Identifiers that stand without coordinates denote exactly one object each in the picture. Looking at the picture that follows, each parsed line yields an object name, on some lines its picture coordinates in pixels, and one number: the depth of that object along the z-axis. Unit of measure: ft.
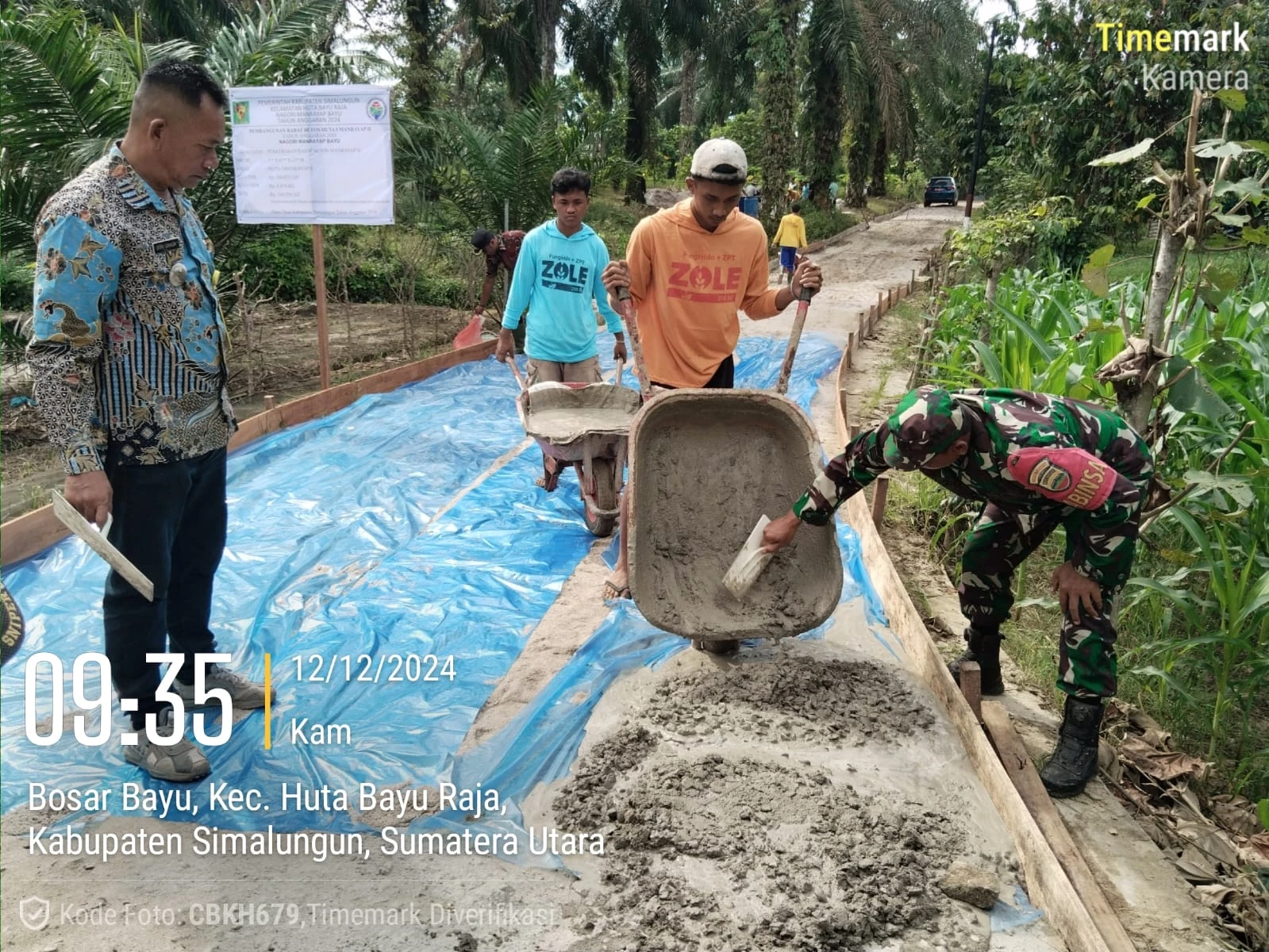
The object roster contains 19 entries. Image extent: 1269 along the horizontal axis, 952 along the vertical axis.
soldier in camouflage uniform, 6.87
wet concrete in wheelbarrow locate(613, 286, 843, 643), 8.95
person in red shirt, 21.21
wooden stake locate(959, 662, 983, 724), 8.15
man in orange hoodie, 9.85
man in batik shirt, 6.55
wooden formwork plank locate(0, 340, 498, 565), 11.75
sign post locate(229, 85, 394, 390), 17.67
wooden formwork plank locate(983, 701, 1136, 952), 5.90
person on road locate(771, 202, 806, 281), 39.86
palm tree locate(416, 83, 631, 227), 31.65
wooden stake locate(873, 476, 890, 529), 13.08
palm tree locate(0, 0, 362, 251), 18.38
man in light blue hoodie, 13.91
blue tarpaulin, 7.97
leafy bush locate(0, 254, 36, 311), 19.99
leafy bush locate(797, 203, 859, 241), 60.03
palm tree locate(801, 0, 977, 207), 54.39
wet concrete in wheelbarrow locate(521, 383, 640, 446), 13.47
